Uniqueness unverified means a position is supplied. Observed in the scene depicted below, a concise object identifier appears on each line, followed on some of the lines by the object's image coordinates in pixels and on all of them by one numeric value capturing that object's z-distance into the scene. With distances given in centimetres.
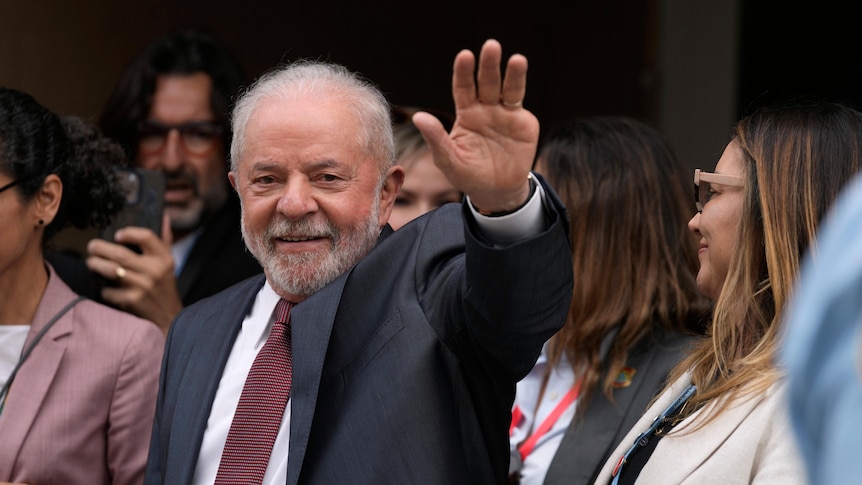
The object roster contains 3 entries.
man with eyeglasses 750
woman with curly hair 523
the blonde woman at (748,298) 384
